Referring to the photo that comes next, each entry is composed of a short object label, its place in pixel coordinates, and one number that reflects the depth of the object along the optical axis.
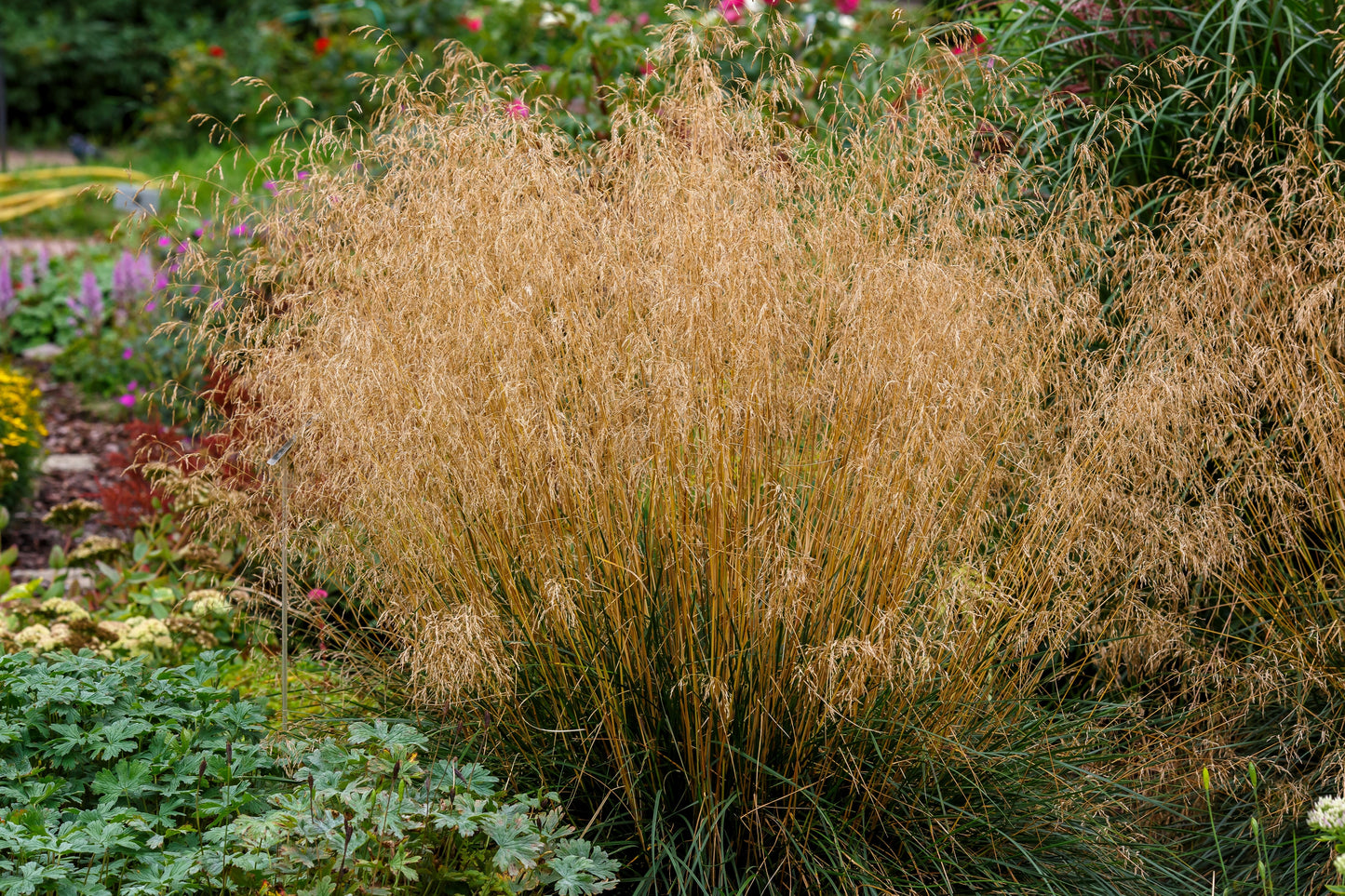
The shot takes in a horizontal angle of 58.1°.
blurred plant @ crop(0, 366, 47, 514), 4.81
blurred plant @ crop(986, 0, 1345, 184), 3.33
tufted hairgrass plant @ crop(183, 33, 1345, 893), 2.39
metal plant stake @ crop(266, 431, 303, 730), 2.49
